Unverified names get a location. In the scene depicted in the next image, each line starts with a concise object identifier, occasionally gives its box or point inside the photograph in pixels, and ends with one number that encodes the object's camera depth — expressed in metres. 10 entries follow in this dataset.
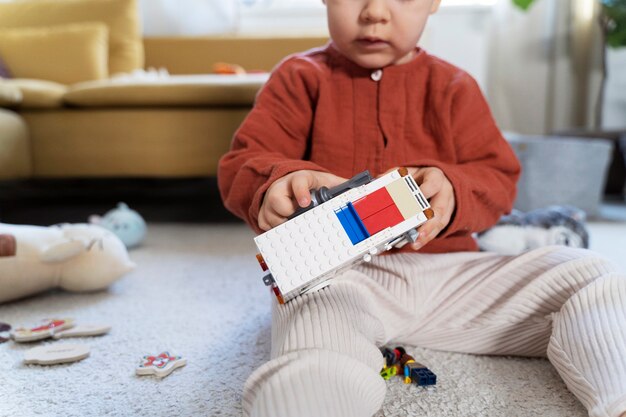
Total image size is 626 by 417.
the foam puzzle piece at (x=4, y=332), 0.75
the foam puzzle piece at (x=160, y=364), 0.63
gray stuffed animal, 1.09
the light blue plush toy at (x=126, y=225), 1.29
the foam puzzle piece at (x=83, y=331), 0.76
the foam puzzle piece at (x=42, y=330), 0.74
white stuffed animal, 0.90
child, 0.50
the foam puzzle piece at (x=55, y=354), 0.67
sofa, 1.55
